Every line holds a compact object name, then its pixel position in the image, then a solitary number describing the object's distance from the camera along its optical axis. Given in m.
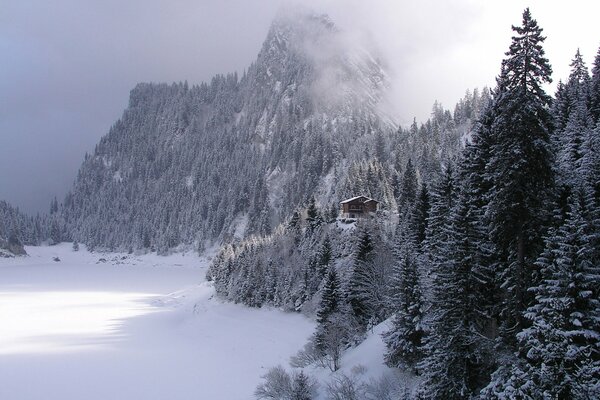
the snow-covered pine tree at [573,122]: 25.81
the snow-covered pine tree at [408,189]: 92.28
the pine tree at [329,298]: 46.34
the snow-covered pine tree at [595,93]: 53.06
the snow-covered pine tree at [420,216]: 54.59
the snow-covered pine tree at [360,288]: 48.31
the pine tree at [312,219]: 91.69
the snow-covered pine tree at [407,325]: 30.17
